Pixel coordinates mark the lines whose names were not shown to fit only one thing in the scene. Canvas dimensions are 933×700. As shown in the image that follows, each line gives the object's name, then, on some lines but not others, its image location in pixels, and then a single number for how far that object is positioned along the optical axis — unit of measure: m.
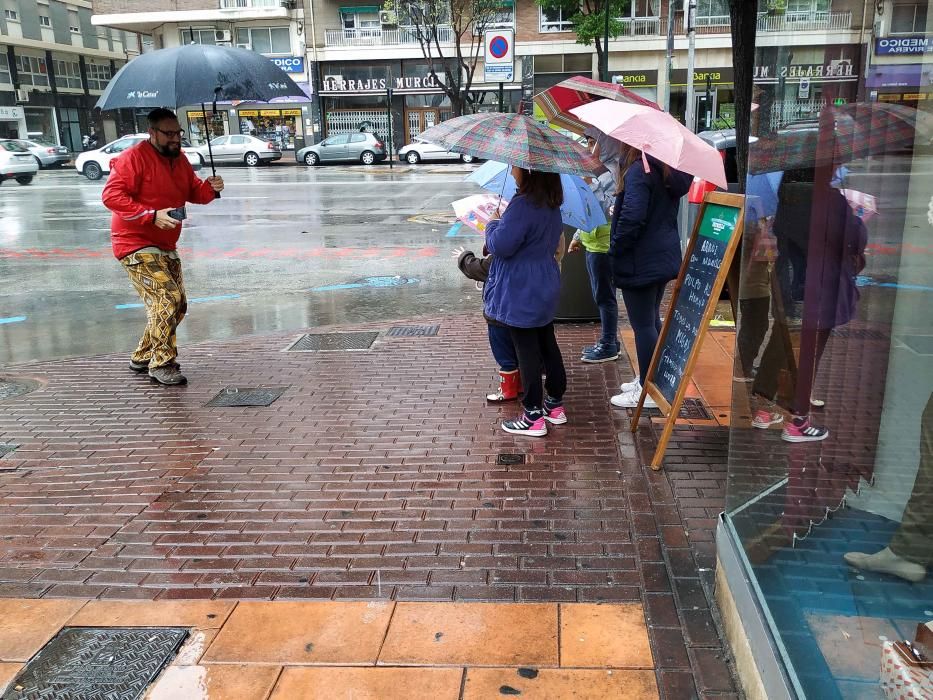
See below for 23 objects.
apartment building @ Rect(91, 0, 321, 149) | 40.41
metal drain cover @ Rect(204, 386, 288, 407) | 5.84
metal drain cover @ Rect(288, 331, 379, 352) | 7.32
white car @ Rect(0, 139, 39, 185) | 26.59
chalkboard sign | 4.16
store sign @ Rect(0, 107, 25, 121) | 44.28
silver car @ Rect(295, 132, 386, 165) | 33.72
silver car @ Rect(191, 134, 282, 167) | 34.03
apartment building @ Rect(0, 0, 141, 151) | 45.09
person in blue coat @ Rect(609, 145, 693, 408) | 4.79
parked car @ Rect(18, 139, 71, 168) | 32.00
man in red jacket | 5.88
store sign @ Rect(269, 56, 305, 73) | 40.66
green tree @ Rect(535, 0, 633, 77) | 29.53
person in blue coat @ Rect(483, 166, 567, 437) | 4.56
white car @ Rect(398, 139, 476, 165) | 34.08
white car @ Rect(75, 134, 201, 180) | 29.33
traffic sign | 10.70
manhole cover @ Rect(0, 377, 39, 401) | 6.23
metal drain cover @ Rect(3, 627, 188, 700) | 2.81
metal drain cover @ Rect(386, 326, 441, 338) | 7.69
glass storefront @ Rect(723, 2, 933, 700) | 2.41
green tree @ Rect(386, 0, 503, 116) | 34.44
